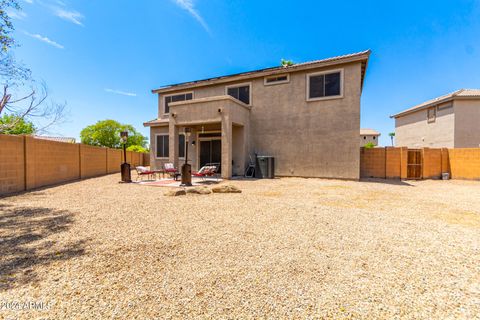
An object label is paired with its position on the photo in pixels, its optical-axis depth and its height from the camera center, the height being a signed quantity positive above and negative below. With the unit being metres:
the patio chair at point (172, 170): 11.05 -0.77
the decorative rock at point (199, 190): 7.60 -1.30
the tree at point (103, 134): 46.97 +5.09
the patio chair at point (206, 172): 10.45 -0.84
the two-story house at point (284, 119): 11.41 +2.22
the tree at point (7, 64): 7.20 +3.78
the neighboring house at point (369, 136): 44.97 +4.54
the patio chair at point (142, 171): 11.01 -0.84
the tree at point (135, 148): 35.57 +1.36
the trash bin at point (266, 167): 12.27 -0.66
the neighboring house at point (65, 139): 29.97 +2.58
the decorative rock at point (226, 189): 7.89 -1.29
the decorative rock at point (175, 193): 7.32 -1.34
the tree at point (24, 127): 30.62 +4.69
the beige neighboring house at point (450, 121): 17.62 +3.35
